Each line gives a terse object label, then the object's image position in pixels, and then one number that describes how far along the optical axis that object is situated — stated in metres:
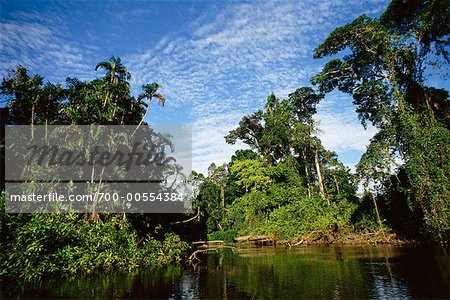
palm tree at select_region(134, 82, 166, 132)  23.89
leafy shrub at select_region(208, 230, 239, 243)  42.66
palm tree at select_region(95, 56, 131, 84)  25.11
